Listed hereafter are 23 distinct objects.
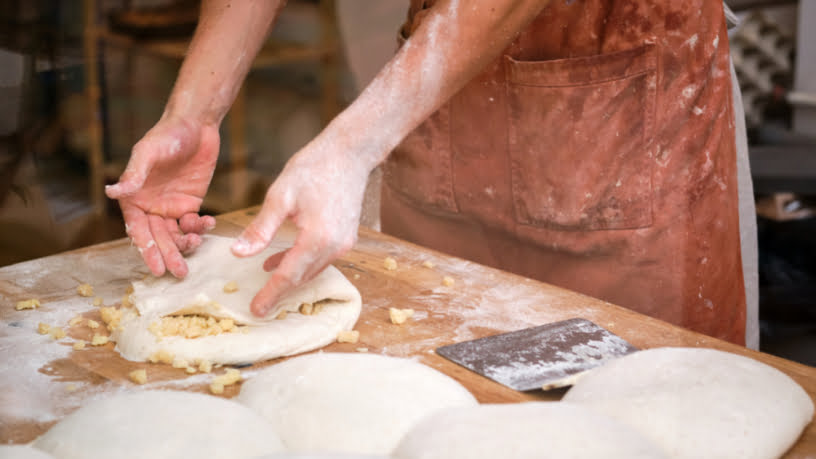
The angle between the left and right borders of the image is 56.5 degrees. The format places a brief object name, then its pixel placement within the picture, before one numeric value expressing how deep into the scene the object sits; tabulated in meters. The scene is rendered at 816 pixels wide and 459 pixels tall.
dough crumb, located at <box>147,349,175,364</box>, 1.22
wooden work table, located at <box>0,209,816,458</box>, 1.14
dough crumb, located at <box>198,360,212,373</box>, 1.20
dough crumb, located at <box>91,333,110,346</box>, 1.29
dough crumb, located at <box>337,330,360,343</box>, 1.32
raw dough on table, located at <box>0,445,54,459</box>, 0.88
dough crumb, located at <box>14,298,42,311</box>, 1.44
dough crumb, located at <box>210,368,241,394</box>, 1.13
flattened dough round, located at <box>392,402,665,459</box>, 0.87
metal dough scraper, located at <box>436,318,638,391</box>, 1.14
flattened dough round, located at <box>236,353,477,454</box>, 0.97
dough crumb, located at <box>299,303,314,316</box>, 1.37
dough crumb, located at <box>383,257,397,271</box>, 1.65
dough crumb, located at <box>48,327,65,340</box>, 1.32
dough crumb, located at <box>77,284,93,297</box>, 1.51
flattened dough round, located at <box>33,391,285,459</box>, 0.90
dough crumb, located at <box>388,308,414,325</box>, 1.38
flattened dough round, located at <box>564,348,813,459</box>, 0.95
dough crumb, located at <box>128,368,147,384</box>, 1.17
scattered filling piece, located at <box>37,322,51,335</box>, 1.34
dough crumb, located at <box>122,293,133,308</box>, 1.41
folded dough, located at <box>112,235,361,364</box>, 1.24
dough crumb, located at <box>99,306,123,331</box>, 1.34
